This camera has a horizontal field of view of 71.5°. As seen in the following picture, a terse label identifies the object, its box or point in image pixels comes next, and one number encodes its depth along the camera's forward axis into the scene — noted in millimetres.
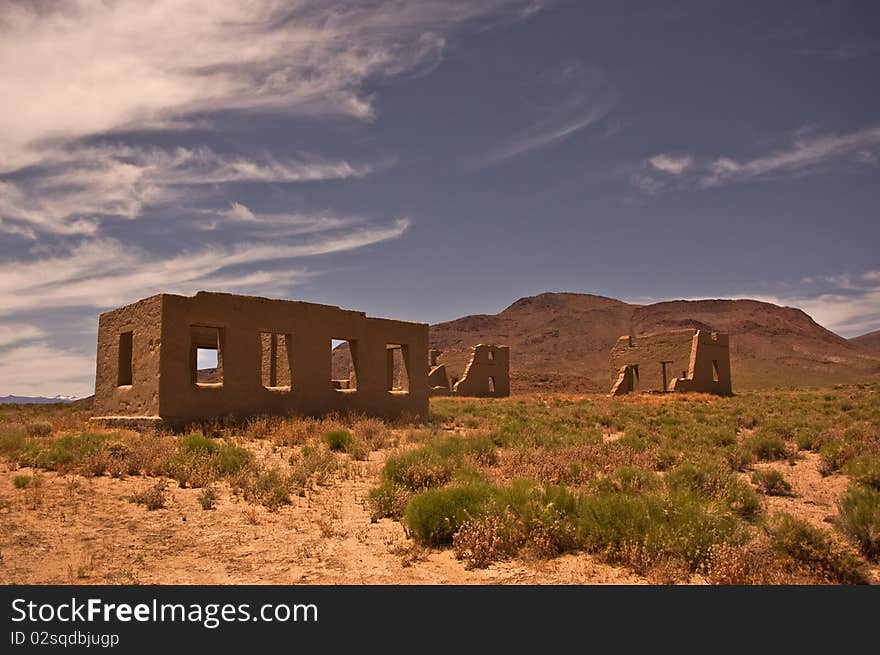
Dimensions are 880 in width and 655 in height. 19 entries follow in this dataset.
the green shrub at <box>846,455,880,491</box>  7859
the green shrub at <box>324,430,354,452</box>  11863
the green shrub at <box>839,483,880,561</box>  5293
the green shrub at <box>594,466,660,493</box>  7684
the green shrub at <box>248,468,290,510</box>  7289
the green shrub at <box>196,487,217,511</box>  7167
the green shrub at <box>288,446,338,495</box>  8440
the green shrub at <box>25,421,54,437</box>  12484
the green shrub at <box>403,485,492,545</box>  5922
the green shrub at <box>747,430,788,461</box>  11109
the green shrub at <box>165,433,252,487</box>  8531
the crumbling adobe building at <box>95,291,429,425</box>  13703
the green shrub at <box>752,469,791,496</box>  8188
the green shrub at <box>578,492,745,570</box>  5066
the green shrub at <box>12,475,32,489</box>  7735
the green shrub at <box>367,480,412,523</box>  6906
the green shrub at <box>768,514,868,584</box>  4750
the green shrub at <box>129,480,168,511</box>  7145
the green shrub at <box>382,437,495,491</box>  8328
